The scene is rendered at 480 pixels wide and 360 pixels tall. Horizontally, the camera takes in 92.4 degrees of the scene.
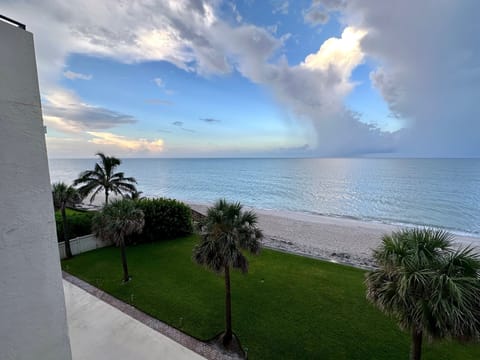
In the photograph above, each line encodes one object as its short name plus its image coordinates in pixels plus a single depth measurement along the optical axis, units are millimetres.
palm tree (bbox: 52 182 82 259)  13407
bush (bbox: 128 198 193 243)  17297
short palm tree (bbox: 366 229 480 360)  4363
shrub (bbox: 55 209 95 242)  15466
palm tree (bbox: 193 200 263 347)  7523
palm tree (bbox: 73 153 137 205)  18891
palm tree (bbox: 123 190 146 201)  20425
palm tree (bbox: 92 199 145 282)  11359
